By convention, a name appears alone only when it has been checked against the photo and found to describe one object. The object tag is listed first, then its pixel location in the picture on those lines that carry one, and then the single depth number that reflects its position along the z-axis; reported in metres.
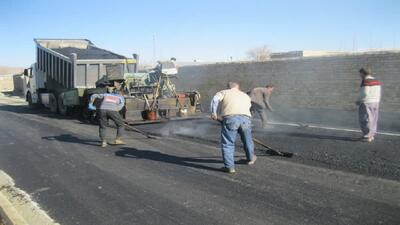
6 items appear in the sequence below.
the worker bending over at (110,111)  9.80
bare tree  45.84
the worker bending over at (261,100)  12.00
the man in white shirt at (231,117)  6.96
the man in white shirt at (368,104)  9.43
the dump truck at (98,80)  13.60
